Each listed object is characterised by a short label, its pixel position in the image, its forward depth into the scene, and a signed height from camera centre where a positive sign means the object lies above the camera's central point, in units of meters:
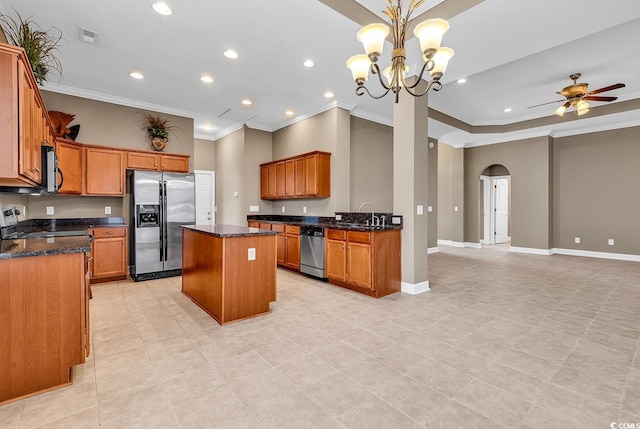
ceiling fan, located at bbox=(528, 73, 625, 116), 4.72 +1.89
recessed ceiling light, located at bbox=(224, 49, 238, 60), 3.67 +2.02
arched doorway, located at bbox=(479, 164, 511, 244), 8.89 +0.23
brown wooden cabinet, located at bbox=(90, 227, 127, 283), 4.47 -0.61
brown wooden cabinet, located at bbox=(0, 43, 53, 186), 1.78 +0.63
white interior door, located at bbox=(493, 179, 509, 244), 9.42 +0.07
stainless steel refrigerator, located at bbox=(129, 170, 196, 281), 4.71 -0.09
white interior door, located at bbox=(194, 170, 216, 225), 7.66 +0.44
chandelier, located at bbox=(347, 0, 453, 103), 2.18 +1.30
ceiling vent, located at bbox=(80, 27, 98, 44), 3.21 +2.00
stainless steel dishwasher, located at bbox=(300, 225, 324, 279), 4.67 -0.61
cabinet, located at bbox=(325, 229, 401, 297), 3.86 -0.66
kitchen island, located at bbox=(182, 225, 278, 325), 3.01 -0.63
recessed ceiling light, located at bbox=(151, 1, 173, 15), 2.80 +1.99
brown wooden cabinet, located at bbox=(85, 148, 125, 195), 4.65 +0.69
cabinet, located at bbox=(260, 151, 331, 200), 5.49 +0.72
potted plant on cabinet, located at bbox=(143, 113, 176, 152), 5.36 +1.52
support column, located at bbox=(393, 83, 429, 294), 4.00 +0.39
